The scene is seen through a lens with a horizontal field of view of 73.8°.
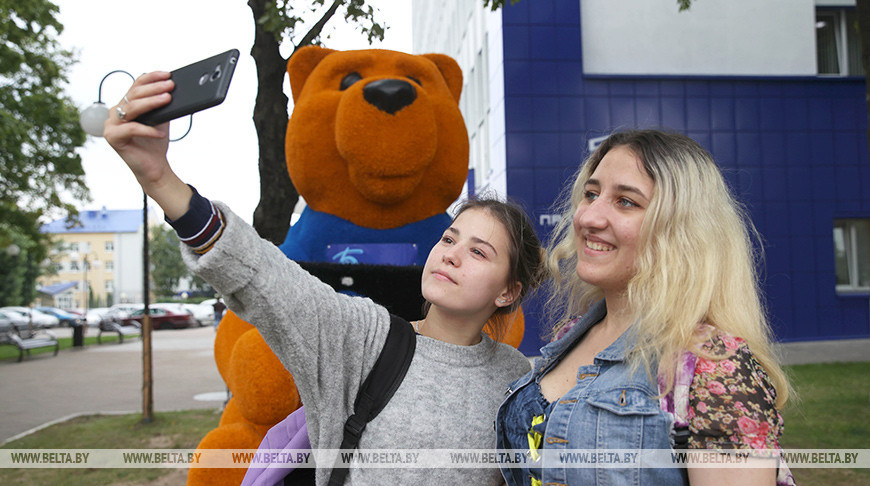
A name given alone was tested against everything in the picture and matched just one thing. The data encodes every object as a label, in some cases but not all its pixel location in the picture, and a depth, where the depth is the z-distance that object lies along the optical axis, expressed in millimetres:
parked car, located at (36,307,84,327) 34628
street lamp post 5336
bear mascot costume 2807
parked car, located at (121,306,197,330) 28656
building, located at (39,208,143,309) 71125
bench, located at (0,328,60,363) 14086
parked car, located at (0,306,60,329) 30753
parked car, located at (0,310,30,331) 23062
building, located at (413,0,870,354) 10352
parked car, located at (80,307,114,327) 34488
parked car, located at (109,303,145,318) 30833
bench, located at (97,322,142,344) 21031
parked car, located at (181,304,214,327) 30909
